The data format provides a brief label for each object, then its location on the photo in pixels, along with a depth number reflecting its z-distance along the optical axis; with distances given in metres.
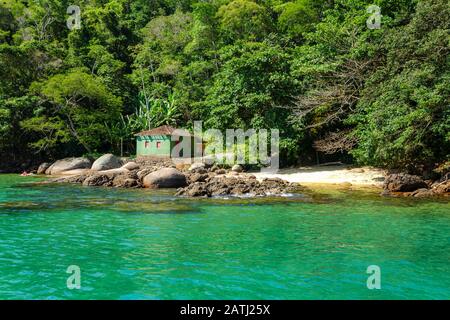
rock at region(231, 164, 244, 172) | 29.97
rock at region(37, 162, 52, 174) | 36.44
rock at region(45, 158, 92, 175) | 34.88
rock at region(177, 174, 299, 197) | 20.04
